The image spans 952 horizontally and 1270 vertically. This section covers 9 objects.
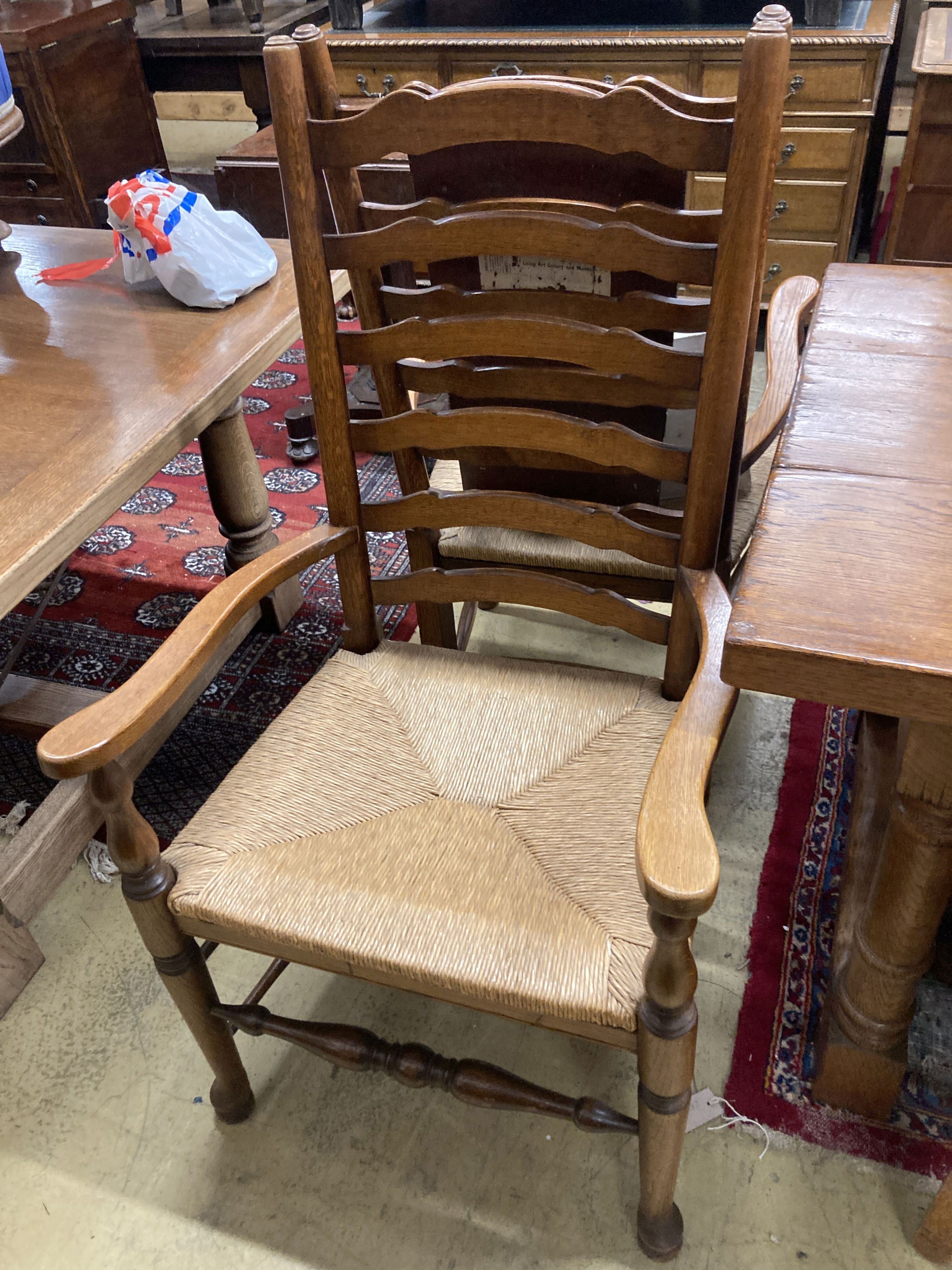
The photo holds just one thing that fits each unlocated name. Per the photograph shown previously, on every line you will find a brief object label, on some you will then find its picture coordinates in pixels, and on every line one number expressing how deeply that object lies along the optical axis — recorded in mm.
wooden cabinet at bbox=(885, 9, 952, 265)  2389
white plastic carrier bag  1564
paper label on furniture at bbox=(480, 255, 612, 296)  1181
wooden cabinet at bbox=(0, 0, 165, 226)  3203
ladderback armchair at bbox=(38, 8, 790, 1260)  907
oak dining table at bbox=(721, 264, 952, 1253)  754
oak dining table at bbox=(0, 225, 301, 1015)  1222
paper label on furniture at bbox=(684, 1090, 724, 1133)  1270
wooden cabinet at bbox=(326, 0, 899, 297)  2562
